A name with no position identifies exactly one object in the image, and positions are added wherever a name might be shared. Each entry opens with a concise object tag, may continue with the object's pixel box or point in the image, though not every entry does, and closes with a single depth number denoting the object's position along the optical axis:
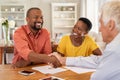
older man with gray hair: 1.12
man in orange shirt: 2.35
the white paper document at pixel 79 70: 1.98
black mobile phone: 1.87
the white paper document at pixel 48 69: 1.96
